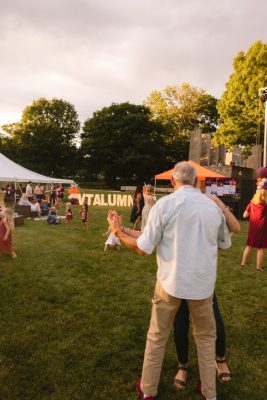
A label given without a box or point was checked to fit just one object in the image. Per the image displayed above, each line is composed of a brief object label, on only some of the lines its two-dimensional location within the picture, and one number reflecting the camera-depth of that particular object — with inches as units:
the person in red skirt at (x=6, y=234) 308.7
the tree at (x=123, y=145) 1780.3
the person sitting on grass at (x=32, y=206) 661.3
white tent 829.2
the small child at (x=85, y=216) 489.7
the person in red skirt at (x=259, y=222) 282.7
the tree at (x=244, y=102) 1135.0
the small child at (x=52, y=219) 552.1
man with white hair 98.1
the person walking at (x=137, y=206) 475.8
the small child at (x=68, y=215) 593.3
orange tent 765.1
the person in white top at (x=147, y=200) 439.8
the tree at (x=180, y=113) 2033.7
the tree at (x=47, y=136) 2098.9
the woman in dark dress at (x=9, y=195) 894.4
